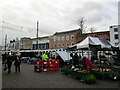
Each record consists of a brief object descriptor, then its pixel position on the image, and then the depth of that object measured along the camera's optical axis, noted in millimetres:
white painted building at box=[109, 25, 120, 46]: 33916
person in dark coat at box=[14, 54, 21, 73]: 10000
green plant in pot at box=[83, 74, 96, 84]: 6227
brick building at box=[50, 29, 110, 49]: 34812
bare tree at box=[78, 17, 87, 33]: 34328
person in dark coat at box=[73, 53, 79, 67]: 11016
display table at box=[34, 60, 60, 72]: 10547
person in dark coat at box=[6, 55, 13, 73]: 9773
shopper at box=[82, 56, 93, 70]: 7916
